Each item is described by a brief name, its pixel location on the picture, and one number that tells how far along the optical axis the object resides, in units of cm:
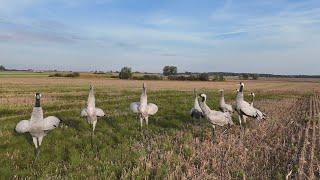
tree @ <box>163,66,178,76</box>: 8076
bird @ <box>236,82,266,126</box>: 944
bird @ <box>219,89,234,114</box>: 1072
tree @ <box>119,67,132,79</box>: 5653
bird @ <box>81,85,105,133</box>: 737
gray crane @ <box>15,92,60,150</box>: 600
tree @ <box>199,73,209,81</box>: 5789
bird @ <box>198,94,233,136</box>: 834
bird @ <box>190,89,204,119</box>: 1008
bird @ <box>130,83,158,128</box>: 848
